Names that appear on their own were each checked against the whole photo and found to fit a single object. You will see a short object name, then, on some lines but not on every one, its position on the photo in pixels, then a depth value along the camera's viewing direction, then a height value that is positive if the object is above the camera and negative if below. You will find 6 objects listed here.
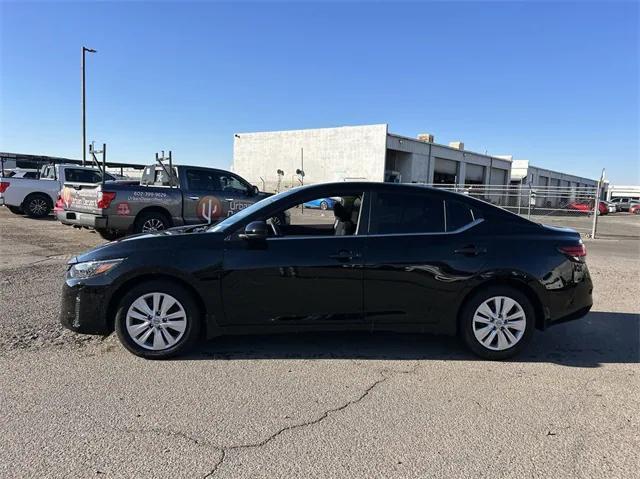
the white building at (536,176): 65.38 +4.13
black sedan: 4.32 -0.71
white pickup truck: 16.78 -0.26
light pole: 26.38 +3.29
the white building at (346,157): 41.03 +3.47
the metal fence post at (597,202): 16.24 +0.20
